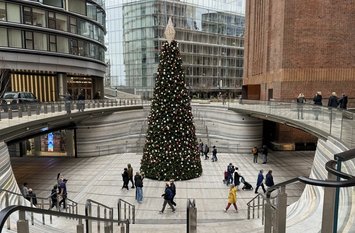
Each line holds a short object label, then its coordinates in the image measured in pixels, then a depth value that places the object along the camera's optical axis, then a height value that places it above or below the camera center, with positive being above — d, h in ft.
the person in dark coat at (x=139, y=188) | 49.15 -15.39
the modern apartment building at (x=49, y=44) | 103.35 +16.09
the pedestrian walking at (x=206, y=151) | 84.17 -16.25
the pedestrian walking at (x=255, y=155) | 79.71 -16.21
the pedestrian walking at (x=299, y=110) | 55.42 -3.63
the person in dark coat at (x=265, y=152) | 77.91 -15.26
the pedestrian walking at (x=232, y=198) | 45.16 -15.24
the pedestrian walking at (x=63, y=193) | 44.21 -14.71
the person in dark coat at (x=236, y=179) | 55.62 -15.51
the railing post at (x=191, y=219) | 22.06 -8.89
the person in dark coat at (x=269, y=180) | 49.41 -13.89
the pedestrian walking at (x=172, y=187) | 44.94 -13.76
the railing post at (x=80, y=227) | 19.41 -8.35
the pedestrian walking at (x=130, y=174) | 57.36 -15.21
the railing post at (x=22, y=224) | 10.87 -4.66
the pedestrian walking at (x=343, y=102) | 57.67 -2.31
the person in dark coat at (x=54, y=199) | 43.18 -15.02
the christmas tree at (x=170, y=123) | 59.82 -6.44
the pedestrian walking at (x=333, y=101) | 56.54 -2.14
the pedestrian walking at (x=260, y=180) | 52.85 -14.81
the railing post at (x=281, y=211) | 13.65 -5.25
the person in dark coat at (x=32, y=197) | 34.90 -13.13
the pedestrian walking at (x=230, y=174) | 60.03 -15.75
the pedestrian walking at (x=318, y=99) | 60.29 -1.89
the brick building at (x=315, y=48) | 89.92 +11.53
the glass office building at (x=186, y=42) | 212.64 +32.92
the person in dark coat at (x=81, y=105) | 81.05 -4.20
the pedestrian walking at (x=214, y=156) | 80.27 -16.75
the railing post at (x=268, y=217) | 16.85 -6.88
